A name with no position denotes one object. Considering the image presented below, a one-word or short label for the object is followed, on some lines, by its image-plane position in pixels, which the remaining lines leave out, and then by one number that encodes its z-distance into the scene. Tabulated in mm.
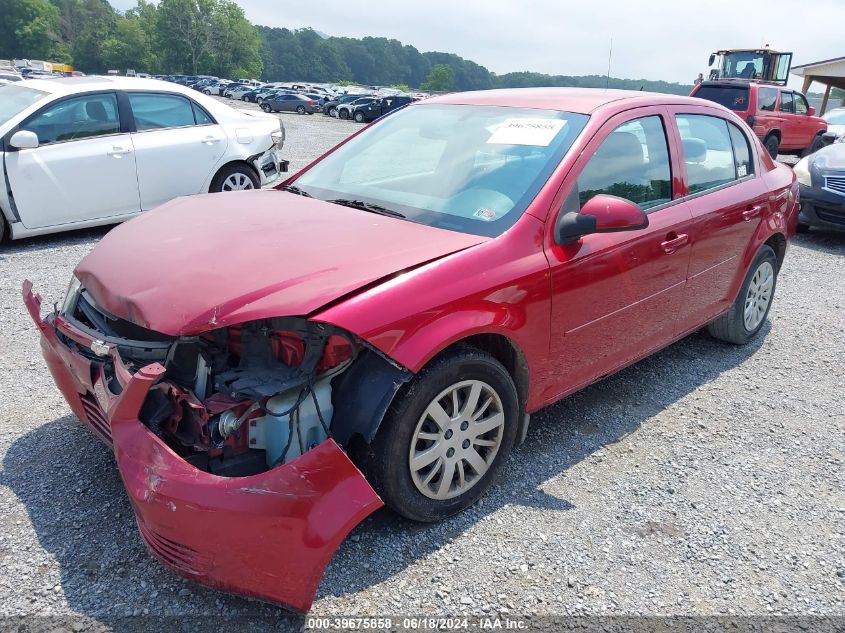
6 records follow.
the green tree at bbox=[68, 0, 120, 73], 108562
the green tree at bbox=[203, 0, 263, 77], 108562
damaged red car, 2123
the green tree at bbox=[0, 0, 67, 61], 104812
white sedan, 6141
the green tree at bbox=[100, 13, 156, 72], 107062
